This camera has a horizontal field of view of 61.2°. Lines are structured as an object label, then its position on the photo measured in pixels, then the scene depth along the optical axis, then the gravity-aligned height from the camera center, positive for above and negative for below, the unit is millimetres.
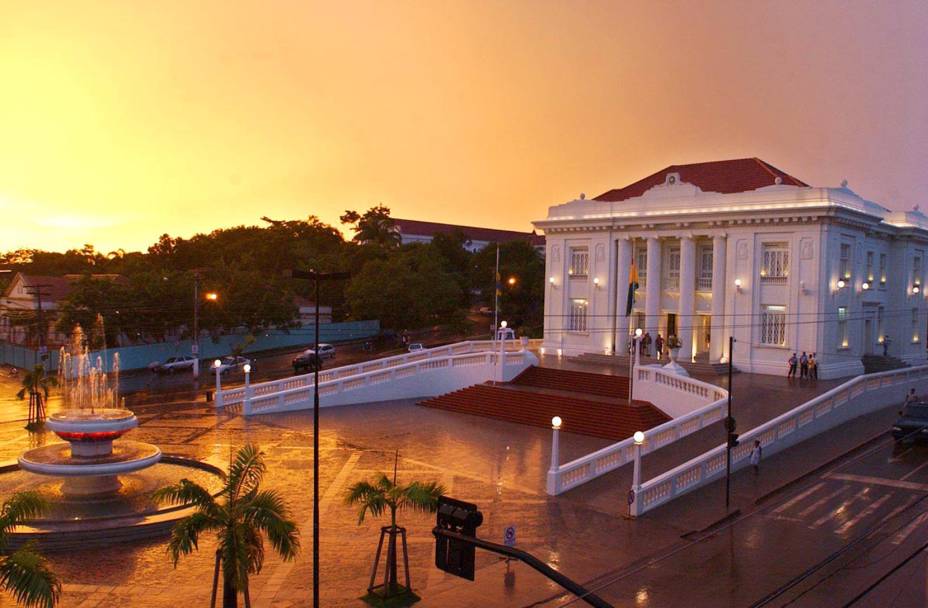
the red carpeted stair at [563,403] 33031 -5145
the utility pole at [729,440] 22094 -4253
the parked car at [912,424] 28688 -4689
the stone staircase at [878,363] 43341 -3730
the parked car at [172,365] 55094 -5610
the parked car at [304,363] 53425 -5196
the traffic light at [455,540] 9875 -3211
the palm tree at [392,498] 14812 -3996
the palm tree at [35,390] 33750 -4610
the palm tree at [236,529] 12375 -3902
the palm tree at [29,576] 10203 -3848
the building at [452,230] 132125 +10153
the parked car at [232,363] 54812 -5488
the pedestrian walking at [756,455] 25859 -5293
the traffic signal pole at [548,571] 8312 -3070
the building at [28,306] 67375 -2121
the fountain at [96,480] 18156 -5598
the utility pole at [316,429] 13445 -2624
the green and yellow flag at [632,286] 40031 +342
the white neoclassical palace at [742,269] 39812 +1452
